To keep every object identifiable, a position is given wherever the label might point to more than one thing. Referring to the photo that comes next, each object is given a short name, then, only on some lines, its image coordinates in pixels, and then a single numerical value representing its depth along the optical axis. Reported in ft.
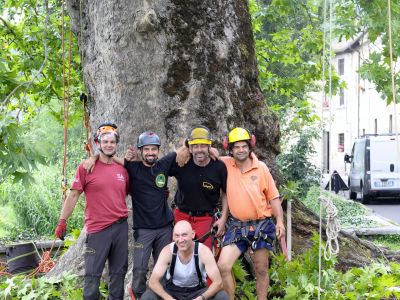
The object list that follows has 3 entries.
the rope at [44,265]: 32.60
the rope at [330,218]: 22.75
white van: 78.18
